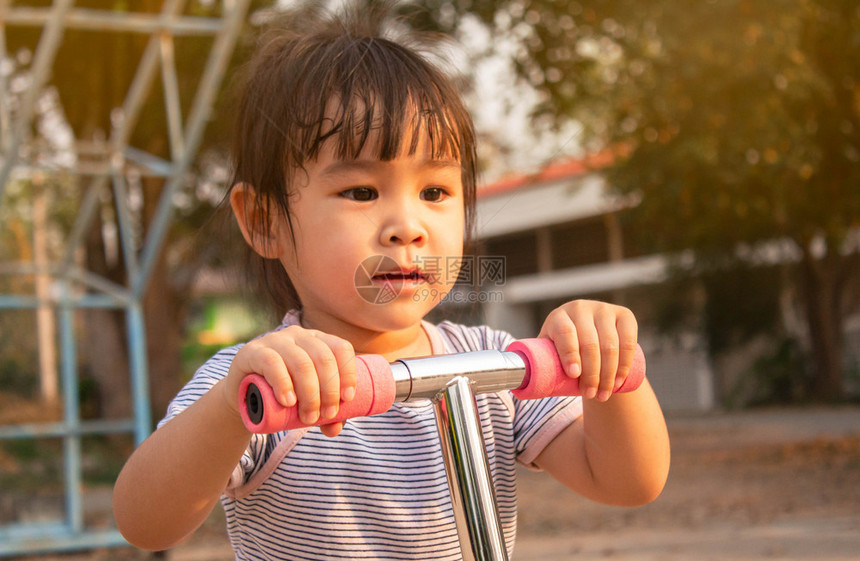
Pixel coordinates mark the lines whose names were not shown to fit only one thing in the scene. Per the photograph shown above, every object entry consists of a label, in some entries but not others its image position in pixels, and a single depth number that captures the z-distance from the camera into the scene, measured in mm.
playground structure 3863
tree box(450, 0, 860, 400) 6664
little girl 1217
